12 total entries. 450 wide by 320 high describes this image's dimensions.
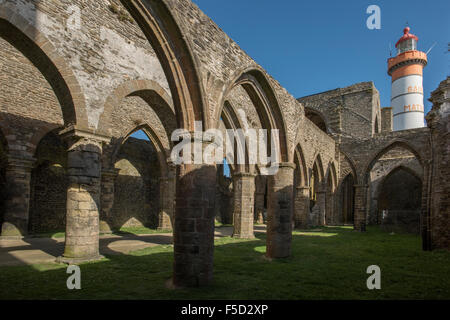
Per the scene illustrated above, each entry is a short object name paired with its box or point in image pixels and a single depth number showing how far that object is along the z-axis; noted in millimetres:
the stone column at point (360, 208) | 16172
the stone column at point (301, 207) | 15727
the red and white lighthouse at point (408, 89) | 30453
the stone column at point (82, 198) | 6312
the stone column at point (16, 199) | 9719
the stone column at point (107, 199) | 12422
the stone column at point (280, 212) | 7060
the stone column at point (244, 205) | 11484
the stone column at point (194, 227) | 4535
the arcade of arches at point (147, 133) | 4863
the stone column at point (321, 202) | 18594
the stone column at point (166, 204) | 14281
